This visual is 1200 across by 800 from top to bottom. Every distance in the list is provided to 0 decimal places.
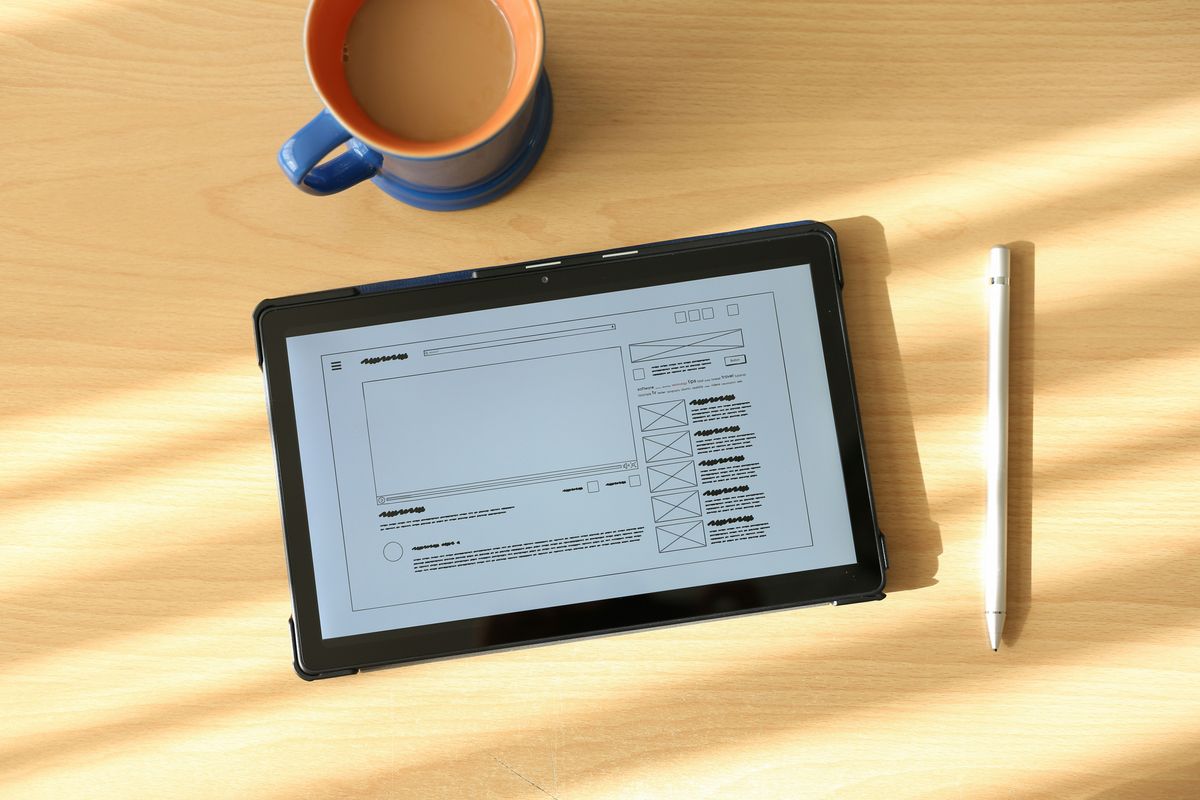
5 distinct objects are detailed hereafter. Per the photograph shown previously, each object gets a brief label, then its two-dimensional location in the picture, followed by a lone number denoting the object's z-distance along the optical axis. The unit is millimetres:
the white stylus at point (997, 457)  562
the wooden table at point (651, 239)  571
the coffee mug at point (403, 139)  475
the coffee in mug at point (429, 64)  508
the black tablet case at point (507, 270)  565
